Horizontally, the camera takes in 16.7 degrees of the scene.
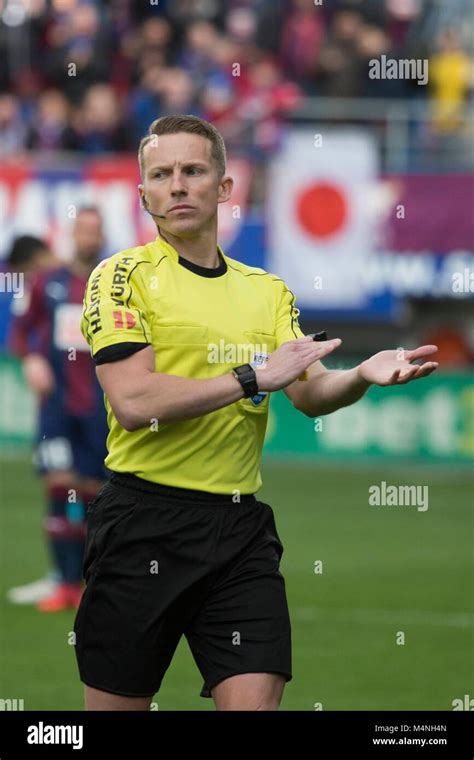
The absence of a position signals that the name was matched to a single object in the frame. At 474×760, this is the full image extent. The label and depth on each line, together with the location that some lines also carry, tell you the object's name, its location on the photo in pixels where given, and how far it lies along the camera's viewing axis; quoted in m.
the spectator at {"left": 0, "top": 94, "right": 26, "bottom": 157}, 21.23
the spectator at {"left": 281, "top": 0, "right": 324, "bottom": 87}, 21.12
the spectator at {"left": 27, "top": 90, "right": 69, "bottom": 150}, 20.98
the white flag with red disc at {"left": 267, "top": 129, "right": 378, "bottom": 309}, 19.53
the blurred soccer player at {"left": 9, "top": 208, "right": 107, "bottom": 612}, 10.23
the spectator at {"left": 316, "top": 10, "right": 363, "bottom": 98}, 20.25
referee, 4.79
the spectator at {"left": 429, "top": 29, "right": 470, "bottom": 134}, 20.47
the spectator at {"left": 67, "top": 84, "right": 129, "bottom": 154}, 20.53
